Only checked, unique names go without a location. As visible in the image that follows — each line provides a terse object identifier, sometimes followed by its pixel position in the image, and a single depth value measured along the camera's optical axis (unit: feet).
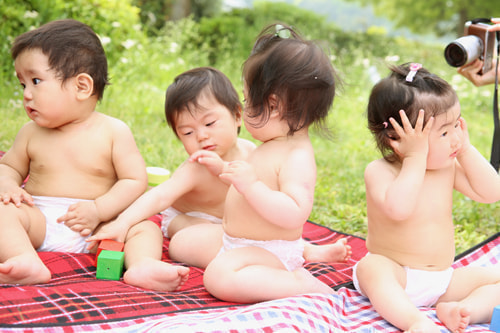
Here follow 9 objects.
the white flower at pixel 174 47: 21.01
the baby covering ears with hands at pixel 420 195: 6.56
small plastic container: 10.02
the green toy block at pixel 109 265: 7.00
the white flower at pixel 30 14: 16.16
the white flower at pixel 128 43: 18.36
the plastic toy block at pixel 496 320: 6.30
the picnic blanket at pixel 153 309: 5.62
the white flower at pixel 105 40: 16.71
